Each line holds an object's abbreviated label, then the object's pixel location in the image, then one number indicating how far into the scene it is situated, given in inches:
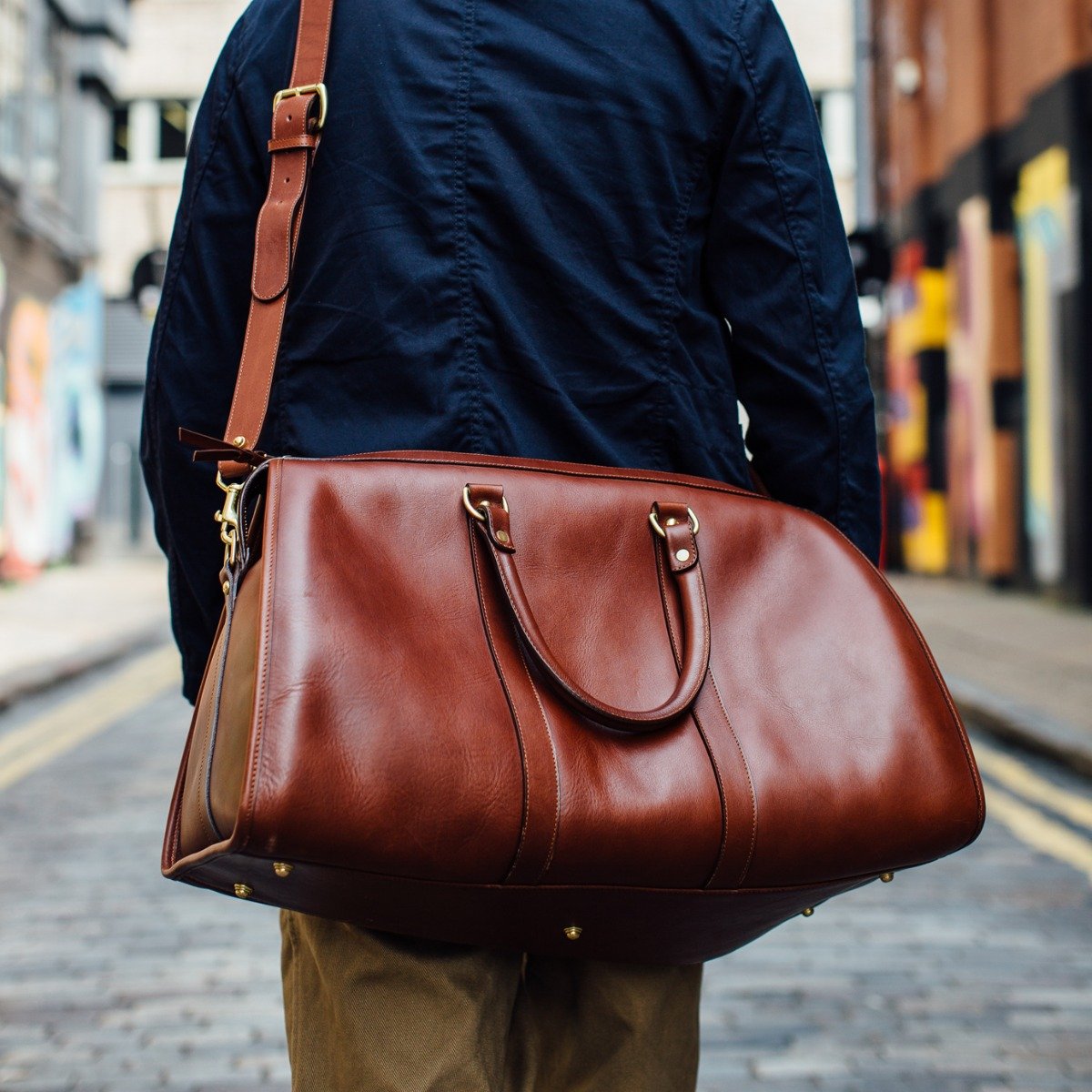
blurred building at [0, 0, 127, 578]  658.2
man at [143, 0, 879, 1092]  56.6
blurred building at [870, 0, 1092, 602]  522.9
